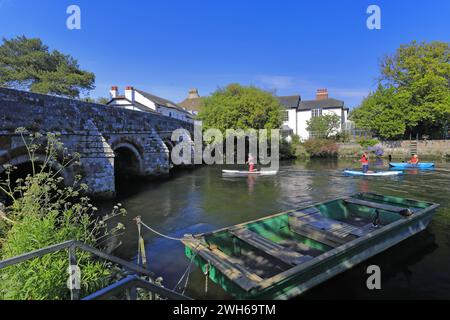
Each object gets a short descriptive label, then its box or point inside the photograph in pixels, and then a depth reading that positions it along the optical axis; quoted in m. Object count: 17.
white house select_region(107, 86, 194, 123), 37.28
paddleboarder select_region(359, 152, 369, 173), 19.25
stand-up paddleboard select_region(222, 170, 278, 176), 20.67
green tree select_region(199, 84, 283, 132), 29.34
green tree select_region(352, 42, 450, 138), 32.44
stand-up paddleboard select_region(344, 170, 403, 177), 18.31
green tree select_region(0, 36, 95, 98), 34.06
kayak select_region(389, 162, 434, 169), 22.06
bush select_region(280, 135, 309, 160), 35.56
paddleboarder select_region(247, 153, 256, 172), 20.84
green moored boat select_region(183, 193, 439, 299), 4.06
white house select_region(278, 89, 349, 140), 44.19
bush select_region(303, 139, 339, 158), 36.62
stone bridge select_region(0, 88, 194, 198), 9.59
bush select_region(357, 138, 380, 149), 36.34
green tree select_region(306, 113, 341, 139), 40.22
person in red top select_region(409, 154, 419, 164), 22.25
